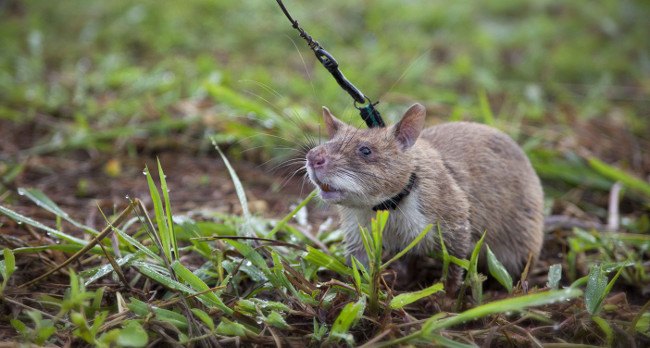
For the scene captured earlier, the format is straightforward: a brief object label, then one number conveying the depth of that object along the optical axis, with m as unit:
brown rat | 2.72
